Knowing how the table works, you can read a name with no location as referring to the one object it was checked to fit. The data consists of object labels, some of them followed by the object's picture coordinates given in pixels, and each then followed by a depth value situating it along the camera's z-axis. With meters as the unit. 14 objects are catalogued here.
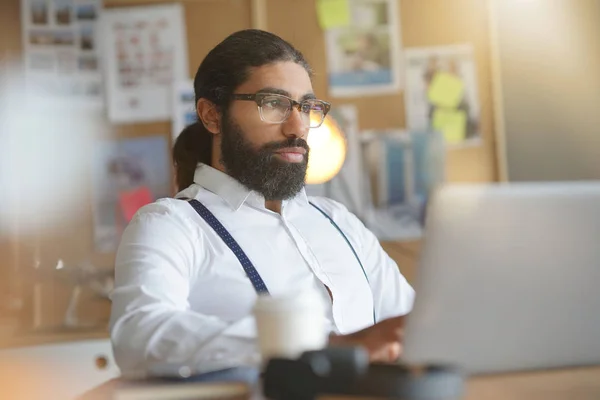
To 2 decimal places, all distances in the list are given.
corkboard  2.73
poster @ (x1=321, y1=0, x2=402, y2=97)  2.83
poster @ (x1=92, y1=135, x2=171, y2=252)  2.74
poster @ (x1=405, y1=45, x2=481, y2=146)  2.85
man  1.62
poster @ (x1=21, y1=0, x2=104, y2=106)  2.75
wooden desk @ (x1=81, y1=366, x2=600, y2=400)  0.88
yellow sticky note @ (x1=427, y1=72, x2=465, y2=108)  2.85
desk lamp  2.62
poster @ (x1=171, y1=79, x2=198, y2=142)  2.78
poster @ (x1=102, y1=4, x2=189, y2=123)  2.79
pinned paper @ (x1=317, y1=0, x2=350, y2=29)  2.82
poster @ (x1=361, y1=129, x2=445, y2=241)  2.82
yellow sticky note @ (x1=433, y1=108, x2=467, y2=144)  2.86
